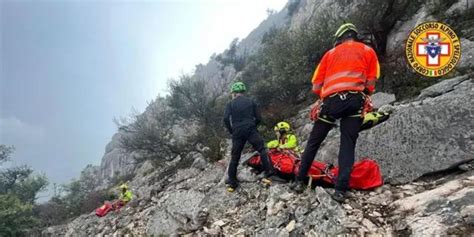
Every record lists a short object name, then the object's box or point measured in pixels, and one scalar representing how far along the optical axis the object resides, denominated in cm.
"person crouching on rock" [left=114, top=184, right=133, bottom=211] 1184
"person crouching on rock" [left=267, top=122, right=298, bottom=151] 681
